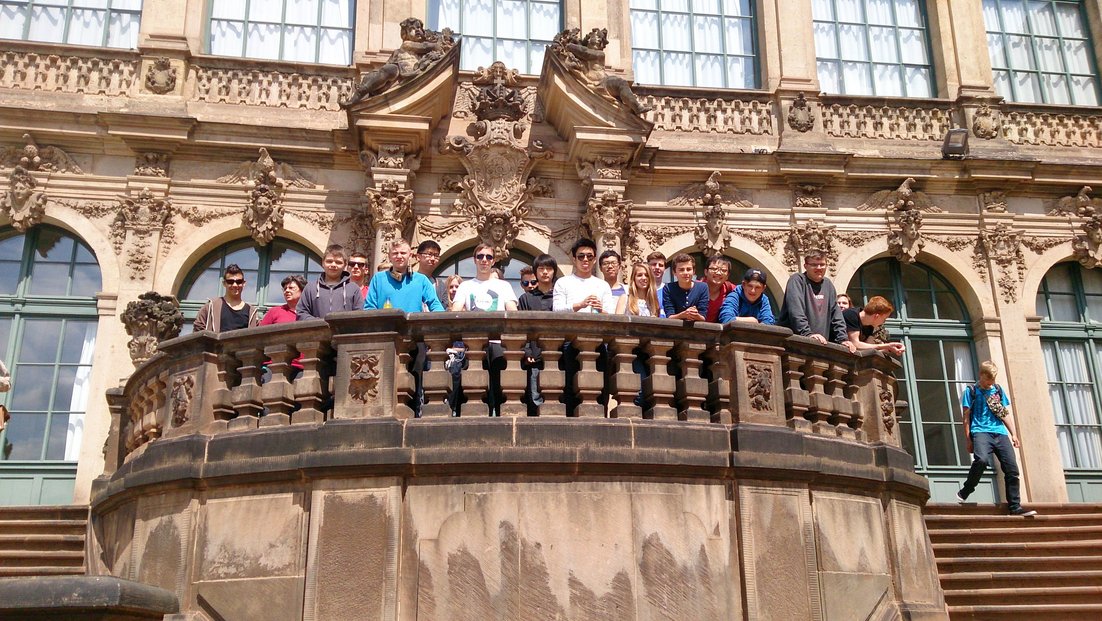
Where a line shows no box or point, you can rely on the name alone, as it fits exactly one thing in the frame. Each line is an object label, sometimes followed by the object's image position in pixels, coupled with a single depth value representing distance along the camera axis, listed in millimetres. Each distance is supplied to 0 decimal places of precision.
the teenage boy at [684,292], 7656
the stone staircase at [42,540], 8164
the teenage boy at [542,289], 7453
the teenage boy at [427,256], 7567
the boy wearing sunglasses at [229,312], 7965
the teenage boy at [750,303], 7590
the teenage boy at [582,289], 7168
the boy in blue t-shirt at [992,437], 10492
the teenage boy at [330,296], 7631
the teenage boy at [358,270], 8047
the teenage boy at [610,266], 7492
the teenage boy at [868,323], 8164
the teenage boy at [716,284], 7676
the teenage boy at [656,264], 7879
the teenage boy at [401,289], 7387
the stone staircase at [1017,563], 8367
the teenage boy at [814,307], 7871
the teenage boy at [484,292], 7668
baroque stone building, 13320
